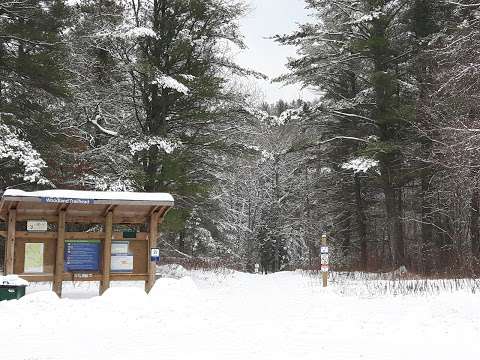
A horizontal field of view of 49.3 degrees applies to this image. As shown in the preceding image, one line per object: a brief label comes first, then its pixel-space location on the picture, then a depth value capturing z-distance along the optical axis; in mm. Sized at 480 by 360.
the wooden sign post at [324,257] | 14336
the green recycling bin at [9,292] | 9664
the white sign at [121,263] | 12453
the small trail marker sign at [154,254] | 12477
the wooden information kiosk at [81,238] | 11258
